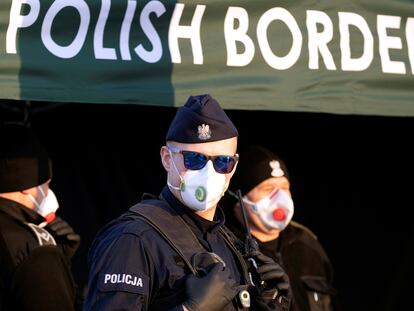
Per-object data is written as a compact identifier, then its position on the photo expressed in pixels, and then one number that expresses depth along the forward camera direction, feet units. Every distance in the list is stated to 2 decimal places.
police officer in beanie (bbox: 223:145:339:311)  28.73
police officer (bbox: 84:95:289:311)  17.71
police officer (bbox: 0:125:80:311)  22.79
